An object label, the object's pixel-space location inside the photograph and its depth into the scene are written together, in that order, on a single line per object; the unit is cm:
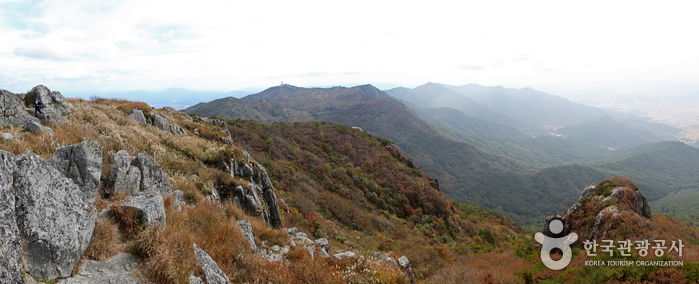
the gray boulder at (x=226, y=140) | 2347
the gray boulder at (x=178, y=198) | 745
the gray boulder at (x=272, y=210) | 1273
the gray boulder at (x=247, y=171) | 1462
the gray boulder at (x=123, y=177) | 636
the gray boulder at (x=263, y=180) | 1516
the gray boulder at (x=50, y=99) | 1261
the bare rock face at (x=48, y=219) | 389
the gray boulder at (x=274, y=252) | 767
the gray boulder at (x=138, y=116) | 1899
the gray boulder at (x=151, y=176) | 735
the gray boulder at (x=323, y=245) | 983
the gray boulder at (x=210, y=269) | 515
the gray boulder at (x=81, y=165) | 555
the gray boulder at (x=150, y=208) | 561
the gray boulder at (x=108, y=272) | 427
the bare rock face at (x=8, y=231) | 330
